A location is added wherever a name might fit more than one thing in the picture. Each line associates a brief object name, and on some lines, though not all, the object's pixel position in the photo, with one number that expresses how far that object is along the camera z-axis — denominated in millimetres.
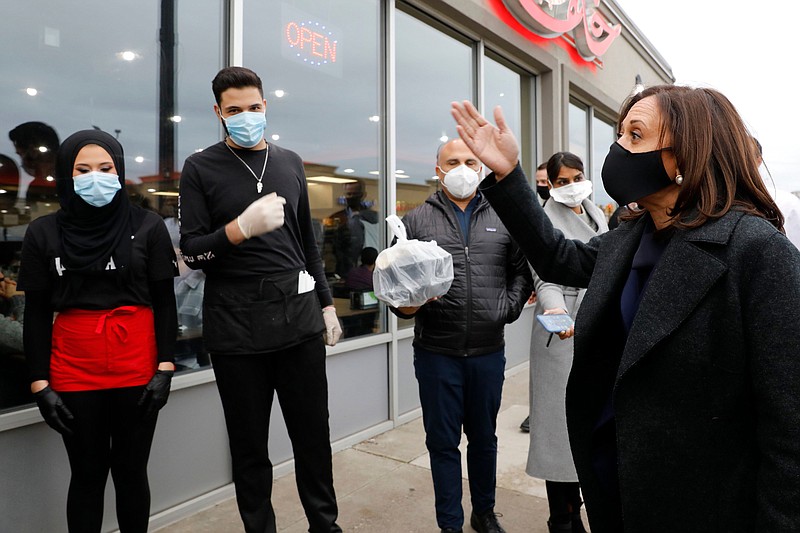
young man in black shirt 2408
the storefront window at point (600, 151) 9297
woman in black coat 1223
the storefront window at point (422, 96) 5105
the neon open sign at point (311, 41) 4105
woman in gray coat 2783
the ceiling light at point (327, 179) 4256
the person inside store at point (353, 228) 4457
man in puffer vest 2768
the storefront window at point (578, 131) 8531
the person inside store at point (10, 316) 2578
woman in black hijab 2244
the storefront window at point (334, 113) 3955
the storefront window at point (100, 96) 2621
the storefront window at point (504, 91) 6426
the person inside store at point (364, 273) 4570
